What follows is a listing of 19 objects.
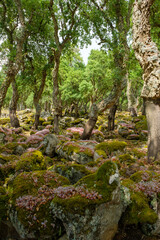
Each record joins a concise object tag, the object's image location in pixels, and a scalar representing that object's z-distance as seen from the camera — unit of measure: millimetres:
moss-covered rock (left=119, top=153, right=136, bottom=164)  6355
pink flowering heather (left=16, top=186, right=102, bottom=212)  3094
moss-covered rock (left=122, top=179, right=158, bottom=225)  3234
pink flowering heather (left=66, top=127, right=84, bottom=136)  14000
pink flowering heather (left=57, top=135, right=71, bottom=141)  11008
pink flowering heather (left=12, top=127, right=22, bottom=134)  15219
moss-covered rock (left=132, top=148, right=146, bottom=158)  7633
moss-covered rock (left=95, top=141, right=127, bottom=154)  7660
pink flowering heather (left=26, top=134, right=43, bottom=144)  9763
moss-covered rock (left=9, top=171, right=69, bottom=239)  2900
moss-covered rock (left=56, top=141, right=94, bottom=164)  7236
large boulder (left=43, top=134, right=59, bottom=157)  8719
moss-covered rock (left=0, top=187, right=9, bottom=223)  3312
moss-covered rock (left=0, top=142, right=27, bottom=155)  7845
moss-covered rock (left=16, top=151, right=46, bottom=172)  4889
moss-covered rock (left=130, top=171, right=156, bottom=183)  4417
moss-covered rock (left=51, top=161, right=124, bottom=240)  2779
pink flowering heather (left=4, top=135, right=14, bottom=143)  10295
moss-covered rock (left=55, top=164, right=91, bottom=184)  4928
